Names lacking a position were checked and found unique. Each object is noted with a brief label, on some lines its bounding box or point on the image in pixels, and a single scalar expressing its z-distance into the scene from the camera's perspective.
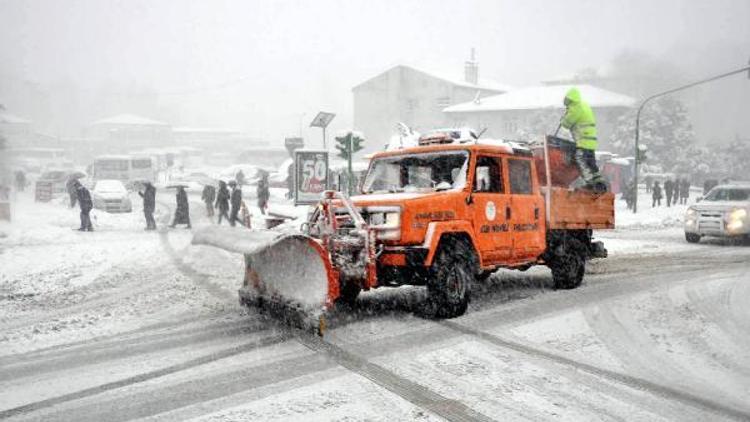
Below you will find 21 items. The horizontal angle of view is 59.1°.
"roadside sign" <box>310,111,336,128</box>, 18.30
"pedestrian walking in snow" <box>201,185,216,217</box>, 27.16
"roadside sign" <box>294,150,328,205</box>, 17.70
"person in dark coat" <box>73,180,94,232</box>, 21.27
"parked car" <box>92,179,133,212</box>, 30.33
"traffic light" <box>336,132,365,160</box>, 17.67
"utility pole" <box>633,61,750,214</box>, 31.62
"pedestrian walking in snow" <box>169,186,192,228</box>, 23.42
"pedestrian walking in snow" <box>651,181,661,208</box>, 38.19
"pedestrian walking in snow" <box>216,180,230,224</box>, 23.86
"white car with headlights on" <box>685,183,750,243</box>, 18.09
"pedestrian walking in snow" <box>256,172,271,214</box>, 26.67
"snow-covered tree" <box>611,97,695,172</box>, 66.25
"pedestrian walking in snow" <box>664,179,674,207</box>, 38.41
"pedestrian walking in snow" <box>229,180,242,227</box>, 23.31
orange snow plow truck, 7.99
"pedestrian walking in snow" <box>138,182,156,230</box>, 22.94
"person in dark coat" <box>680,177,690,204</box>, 41.61
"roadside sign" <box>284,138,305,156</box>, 24.49
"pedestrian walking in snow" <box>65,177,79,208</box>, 29.54
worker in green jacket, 11.20
